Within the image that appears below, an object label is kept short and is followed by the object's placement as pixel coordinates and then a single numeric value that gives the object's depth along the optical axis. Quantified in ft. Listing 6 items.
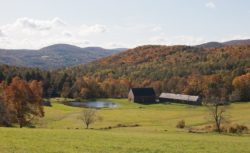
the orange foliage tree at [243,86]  520.01
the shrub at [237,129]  206.14
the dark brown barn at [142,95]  539.29
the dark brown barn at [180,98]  501.39
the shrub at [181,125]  237.41
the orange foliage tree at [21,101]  226.17
